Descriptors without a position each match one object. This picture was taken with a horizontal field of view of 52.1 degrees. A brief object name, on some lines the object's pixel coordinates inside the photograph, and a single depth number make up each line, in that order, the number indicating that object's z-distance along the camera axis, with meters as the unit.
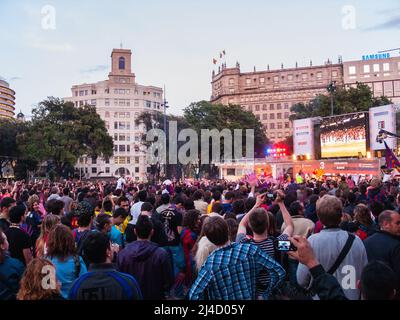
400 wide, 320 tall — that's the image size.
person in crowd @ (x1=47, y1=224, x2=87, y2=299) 4.14
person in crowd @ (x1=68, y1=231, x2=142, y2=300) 3.16
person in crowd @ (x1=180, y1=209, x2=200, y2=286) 5.93
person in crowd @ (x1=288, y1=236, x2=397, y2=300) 2.47
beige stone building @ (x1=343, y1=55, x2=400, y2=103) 95.94
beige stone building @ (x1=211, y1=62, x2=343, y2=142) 105.94
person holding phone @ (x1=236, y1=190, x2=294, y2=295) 4.24
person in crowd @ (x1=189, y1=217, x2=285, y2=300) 3.31
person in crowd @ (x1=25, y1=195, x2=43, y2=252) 7.05
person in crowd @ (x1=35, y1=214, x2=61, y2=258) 5.24
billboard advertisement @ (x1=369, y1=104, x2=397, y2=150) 28.95
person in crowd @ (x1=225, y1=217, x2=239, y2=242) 5.64
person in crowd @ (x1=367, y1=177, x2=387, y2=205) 9.82
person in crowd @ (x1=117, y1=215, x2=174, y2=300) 4.52
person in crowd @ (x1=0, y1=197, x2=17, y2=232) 6.78
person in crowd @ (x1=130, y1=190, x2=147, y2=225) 8.76
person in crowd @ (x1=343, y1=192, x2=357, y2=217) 8.79
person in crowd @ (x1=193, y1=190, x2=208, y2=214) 9.07
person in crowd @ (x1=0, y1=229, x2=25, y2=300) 3.70
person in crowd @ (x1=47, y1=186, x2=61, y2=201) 13.25
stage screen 31.84
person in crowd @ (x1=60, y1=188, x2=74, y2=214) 10.77
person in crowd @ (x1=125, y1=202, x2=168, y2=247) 5.92
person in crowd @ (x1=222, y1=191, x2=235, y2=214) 8.74
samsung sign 97.14
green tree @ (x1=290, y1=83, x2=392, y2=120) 48.91
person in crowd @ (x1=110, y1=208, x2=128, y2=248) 6.47
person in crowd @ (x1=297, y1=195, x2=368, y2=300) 3.68
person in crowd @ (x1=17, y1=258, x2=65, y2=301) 3.02
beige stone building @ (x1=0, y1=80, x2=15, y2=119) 144.50
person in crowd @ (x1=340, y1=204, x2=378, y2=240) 5.66
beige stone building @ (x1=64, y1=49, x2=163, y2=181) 101.12
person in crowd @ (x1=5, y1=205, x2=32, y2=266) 5.45
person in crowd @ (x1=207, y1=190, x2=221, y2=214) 8.94
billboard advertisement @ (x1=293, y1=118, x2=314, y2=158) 38.03
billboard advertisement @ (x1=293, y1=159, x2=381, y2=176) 30.39
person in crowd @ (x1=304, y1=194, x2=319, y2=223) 7.90
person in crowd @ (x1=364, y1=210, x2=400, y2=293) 4.07
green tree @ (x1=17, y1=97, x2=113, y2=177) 50.34
